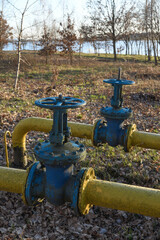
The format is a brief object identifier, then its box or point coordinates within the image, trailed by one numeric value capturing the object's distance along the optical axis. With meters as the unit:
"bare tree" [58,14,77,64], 21.61
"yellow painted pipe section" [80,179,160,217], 1.85
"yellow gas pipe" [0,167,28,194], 2.17
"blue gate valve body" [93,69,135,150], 3.22
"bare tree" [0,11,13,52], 23.05
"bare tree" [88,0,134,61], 28.17
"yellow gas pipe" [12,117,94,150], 3.60
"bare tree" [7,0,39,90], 10.16
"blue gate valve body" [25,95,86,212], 1.92
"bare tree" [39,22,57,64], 21.86
